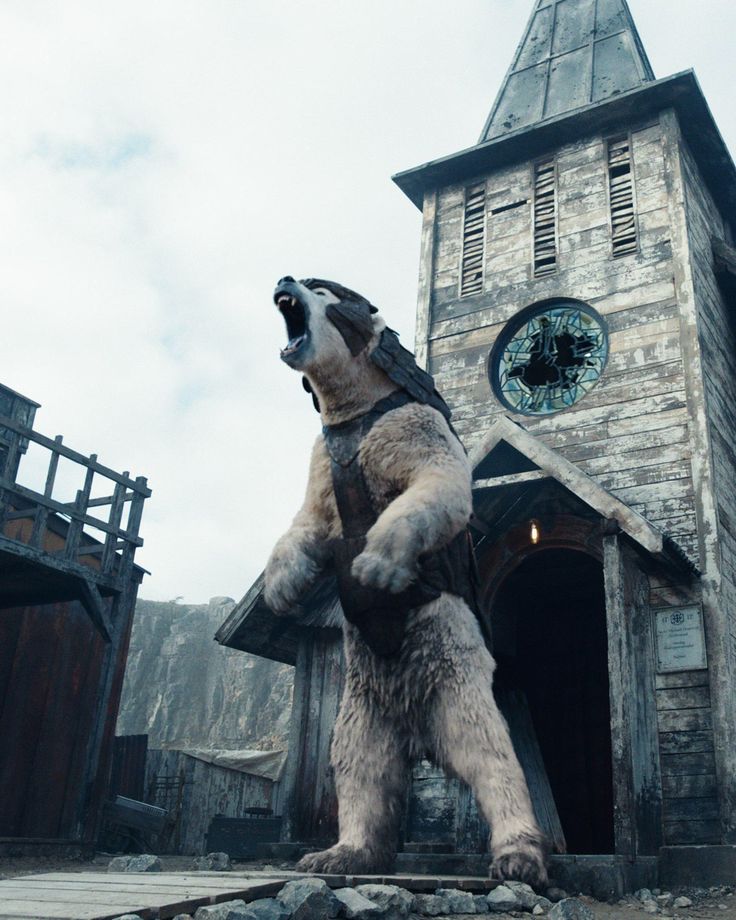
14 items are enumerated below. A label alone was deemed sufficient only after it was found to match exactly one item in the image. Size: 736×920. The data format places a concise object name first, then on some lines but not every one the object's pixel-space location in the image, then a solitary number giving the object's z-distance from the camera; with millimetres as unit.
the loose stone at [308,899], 2973
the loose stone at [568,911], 3506
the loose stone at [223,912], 2711
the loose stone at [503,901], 3584
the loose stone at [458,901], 3496
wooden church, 7410
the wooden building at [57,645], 10477
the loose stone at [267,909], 2855
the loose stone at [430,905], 3434
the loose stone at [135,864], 5988
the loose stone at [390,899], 3213
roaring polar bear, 3904
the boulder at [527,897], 3627
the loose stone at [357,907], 3107
